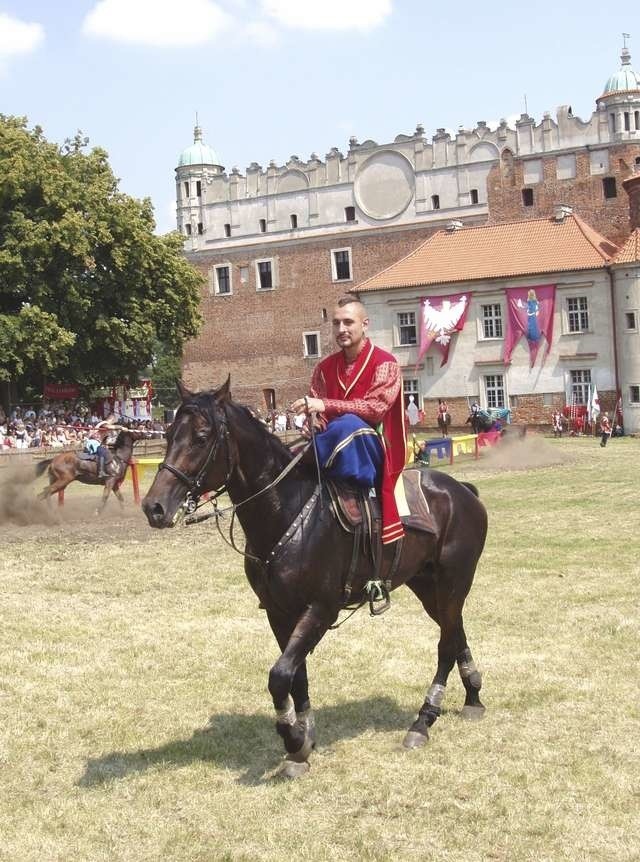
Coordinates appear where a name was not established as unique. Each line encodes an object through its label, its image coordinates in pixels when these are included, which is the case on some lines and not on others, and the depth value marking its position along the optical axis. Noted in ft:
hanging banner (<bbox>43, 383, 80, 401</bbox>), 146.27
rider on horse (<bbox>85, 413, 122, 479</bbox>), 68.59
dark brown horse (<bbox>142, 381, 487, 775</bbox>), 19.53
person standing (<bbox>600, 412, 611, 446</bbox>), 123.95
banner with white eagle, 157.89
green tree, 130.11
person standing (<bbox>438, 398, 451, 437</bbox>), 157.99
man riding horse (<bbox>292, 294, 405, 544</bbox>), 20.99
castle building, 175.73
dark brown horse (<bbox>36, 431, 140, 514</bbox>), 68.03
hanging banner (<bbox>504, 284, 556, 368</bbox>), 152.15
